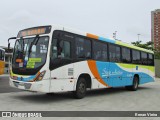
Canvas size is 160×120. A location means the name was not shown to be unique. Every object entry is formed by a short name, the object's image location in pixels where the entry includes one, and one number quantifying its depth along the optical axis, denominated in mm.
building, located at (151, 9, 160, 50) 85875
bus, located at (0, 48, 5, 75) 22773
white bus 10273
